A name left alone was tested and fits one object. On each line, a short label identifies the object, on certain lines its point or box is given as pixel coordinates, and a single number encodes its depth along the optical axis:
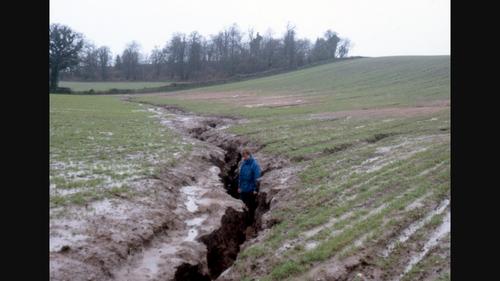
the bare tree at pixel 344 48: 132.00
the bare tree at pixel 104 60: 114.68
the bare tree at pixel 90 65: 109.31
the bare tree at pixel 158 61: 116.32
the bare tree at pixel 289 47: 111.83
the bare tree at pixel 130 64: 116.06
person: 12.67
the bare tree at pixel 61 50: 79.06
